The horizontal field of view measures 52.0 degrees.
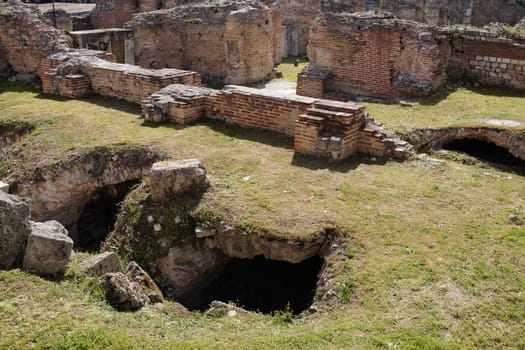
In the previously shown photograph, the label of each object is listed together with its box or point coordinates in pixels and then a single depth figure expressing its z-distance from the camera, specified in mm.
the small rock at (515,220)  6855
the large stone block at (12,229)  5512
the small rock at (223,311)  5719
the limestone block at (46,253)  5598
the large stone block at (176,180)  7438
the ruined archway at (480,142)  9742
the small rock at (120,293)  5367
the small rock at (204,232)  7000
